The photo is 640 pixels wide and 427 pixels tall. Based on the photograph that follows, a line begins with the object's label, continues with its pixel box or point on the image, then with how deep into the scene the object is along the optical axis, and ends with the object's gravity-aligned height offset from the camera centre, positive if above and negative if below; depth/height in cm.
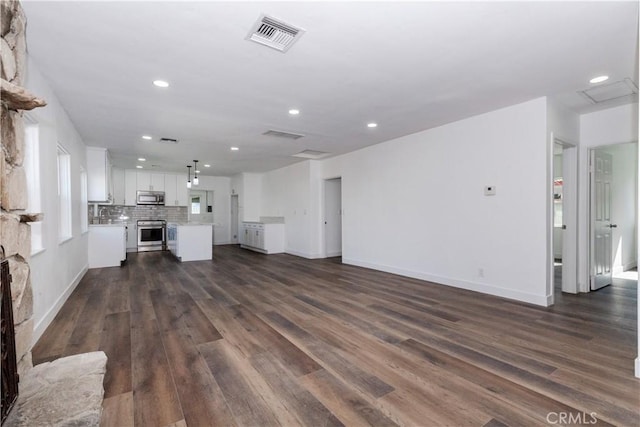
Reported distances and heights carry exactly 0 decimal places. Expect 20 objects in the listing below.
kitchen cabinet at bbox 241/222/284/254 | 839 -79
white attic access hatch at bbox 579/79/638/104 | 322 +130
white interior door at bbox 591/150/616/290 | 432 -20
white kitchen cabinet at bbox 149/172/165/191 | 923 +87
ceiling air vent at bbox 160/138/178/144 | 540 +126
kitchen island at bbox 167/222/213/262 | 714 -75
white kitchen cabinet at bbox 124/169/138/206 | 897 +72
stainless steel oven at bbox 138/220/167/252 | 882 -74
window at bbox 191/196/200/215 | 1041 +17
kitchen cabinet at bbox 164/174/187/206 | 947 +64
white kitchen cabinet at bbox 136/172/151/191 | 907 +88
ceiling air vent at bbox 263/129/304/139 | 496 +127
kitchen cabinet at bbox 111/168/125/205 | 883 +69
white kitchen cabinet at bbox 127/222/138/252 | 910 -80
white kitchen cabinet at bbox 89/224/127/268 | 625 -72
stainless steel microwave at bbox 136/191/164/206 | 905 +39
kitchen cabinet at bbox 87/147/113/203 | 606 +73
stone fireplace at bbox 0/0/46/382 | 165 +20
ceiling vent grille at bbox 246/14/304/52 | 215 +131
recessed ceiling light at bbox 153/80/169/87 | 307 +130
